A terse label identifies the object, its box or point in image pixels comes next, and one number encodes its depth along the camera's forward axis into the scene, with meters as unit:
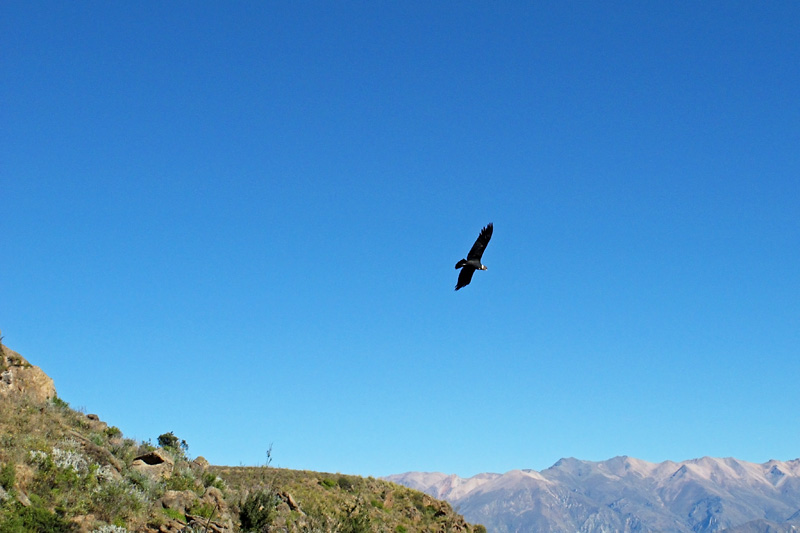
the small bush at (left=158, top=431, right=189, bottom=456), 52.49
